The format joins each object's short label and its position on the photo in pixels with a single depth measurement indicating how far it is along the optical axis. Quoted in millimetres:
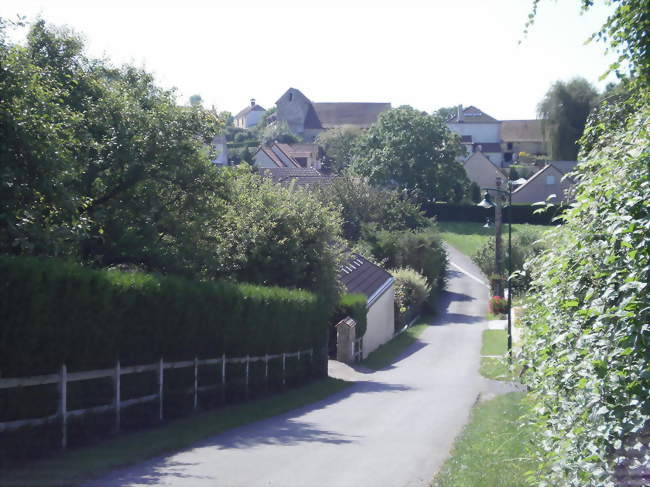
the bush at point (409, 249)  56031
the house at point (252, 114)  168375
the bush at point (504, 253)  57781
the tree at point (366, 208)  56875
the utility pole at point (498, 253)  53594
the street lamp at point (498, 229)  33188
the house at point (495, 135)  129375
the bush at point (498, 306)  53906
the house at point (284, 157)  97125
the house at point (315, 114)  141875
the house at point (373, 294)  38031
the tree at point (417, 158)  80625
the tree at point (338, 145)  105875
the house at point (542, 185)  81531
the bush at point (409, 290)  49947
